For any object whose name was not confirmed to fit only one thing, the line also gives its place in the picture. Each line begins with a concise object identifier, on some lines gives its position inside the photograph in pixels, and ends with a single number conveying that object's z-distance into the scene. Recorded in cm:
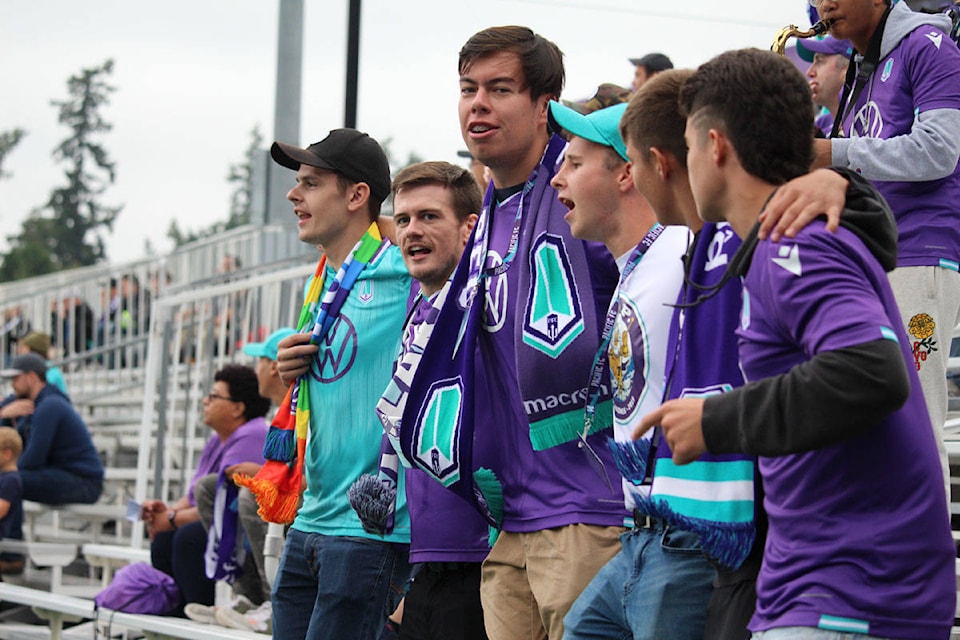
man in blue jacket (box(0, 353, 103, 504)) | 952
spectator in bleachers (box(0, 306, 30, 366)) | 1542
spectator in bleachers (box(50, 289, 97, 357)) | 1429
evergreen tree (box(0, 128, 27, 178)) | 4762
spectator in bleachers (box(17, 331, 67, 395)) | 1134
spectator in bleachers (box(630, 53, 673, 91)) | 687
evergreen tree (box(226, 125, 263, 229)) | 6138
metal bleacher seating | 800
